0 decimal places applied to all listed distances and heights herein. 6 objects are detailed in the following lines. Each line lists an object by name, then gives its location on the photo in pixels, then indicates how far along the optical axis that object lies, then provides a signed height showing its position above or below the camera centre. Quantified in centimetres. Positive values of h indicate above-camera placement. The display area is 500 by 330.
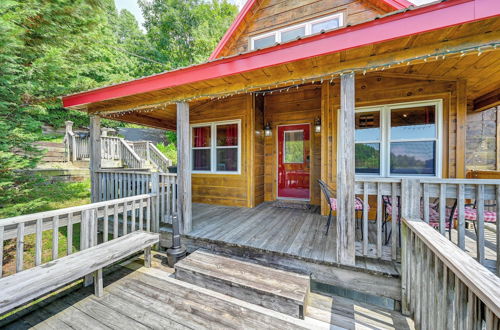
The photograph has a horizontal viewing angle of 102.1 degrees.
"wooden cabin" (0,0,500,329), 177 +33
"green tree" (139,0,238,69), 1405 +990
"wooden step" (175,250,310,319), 197 -128
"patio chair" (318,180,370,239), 294 -60
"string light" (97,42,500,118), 184 +103
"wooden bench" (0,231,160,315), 166 -106
